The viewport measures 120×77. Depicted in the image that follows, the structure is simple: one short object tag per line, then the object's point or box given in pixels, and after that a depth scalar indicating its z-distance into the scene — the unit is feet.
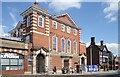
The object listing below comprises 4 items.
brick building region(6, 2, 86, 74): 51.31
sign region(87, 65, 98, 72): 70.87
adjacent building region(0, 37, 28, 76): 44.39
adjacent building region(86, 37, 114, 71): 101.20
